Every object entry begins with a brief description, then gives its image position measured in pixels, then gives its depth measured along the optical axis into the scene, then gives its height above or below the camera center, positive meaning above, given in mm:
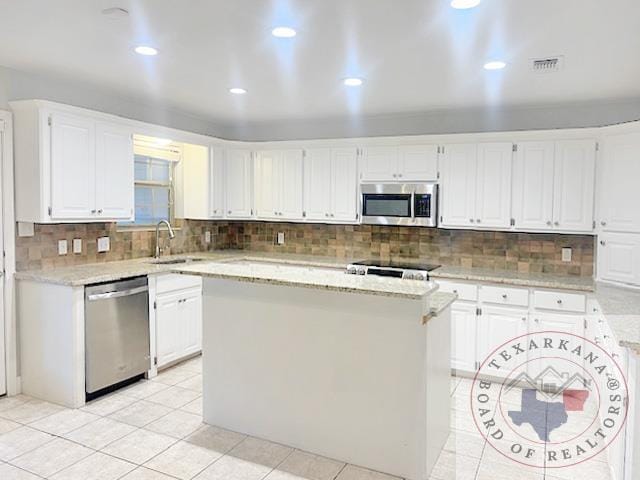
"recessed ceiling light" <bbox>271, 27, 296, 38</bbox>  2676 +1055
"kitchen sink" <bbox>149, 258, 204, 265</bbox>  4721 -432
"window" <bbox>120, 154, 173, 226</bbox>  5020 +303
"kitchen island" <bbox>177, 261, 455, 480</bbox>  2670 -863
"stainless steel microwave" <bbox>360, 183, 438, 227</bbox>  4715 +168
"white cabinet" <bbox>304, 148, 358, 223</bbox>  5133 +384
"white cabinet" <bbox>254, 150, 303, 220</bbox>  5426 +399
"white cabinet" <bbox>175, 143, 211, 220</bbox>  5375 +398
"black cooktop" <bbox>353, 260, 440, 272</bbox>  4680 -449
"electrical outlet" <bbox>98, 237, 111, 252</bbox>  4418 -246
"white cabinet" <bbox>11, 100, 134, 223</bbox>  3594 +423
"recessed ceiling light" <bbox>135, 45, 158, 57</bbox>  3010 +1066
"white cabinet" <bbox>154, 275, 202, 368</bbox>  4277 -948
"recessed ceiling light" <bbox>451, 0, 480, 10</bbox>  2240 +1025
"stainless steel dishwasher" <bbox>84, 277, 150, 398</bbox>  3664 -922
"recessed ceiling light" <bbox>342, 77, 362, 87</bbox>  3654 +1070
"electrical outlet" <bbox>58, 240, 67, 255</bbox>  4047 -252
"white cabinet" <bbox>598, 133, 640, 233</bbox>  3668 +304
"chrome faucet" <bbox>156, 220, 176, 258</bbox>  5023 -156
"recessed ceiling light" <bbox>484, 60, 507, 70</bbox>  3137 +1038
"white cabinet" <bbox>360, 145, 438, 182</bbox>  4734 +579
